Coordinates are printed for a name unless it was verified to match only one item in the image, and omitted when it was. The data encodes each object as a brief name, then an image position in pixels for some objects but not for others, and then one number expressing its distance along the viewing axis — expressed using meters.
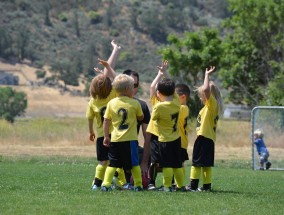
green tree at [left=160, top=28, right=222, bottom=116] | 46.22
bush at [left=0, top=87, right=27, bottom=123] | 65.84
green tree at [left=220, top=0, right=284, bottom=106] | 46.41
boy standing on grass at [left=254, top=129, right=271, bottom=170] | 24.48
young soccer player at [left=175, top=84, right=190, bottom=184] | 14.11
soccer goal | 25.25
